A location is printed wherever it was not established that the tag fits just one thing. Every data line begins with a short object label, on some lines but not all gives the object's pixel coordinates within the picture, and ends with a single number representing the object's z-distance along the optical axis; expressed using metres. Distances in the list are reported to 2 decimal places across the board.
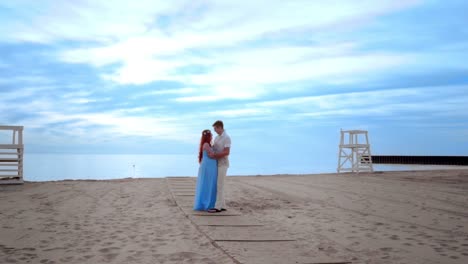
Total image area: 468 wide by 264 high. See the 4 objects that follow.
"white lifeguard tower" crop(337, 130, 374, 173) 18.22
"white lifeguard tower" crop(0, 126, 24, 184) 13.79
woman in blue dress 8.63
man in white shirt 8.57
